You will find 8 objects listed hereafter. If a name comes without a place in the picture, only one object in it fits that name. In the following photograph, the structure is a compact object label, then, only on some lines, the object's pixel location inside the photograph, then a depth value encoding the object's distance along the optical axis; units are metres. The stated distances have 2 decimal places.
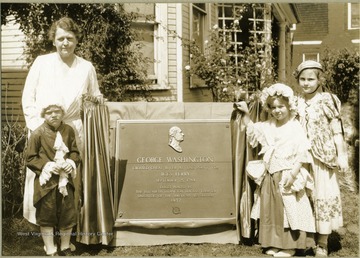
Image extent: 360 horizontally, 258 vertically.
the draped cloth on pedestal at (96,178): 3.92
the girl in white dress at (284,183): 3.80
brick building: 13.64
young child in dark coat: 3.66
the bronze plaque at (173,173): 4.26
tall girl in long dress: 3.94
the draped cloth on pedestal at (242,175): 4.19
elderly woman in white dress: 3.84
